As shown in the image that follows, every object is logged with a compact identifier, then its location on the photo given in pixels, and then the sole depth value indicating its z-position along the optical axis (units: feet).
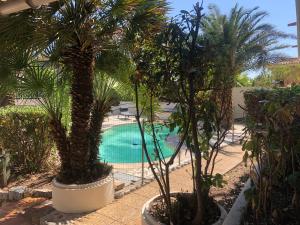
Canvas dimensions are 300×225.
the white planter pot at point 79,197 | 16.31
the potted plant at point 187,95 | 10.40
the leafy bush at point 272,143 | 9.09
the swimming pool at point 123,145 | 34.18
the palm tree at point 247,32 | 41.60
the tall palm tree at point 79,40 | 13.78
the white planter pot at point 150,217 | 11.40
